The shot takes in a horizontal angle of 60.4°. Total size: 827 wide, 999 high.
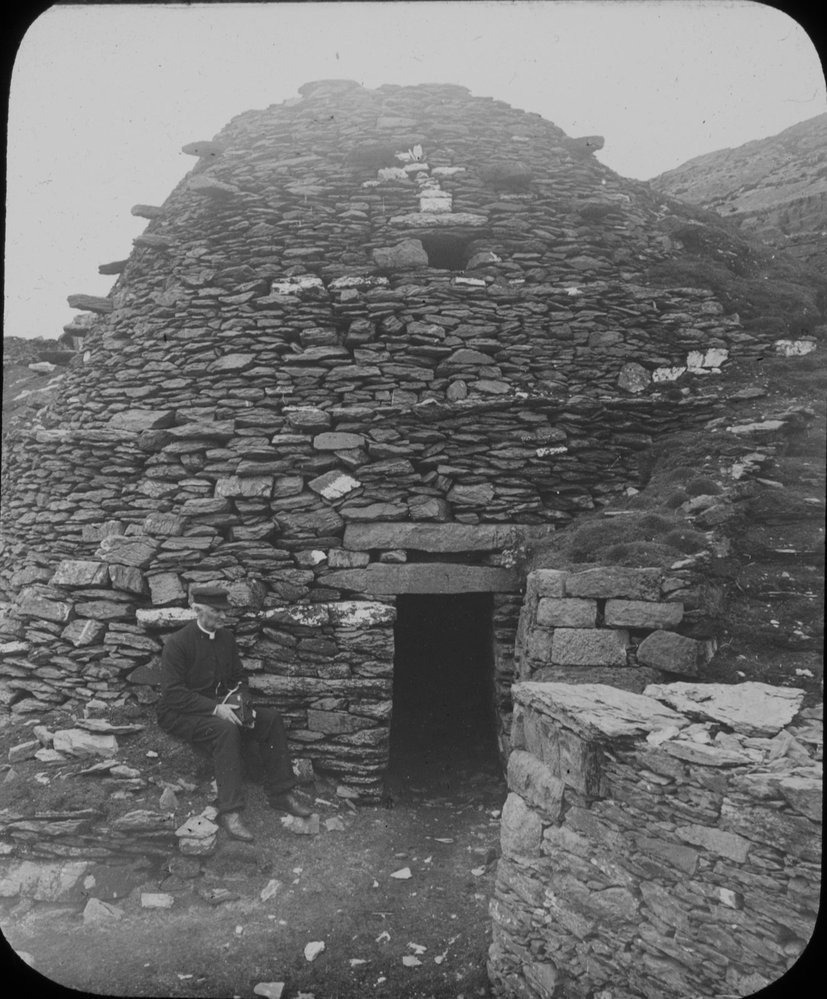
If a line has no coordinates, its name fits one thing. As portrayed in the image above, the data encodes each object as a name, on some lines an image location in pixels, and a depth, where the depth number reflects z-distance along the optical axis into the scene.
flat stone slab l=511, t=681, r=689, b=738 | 3.93
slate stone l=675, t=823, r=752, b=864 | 3.32
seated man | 5.75
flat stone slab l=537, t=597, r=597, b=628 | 5.12
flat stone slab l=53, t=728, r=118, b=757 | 6.05
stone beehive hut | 6.53
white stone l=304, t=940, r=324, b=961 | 4.79
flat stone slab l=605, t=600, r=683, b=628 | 4.91
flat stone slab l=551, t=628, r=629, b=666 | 4.99
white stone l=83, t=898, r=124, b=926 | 5.12
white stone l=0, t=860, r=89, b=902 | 5.34
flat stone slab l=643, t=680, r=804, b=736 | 3.79
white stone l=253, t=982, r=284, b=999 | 4.46
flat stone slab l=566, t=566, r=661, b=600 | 5.02
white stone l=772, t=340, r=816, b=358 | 7.28
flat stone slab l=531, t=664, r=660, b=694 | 4.80
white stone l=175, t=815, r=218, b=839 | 5.52
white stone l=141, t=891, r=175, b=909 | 5.22
